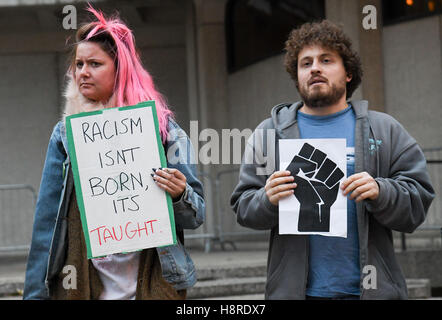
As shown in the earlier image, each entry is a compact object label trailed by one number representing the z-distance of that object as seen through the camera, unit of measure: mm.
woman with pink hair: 6348
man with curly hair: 6293
